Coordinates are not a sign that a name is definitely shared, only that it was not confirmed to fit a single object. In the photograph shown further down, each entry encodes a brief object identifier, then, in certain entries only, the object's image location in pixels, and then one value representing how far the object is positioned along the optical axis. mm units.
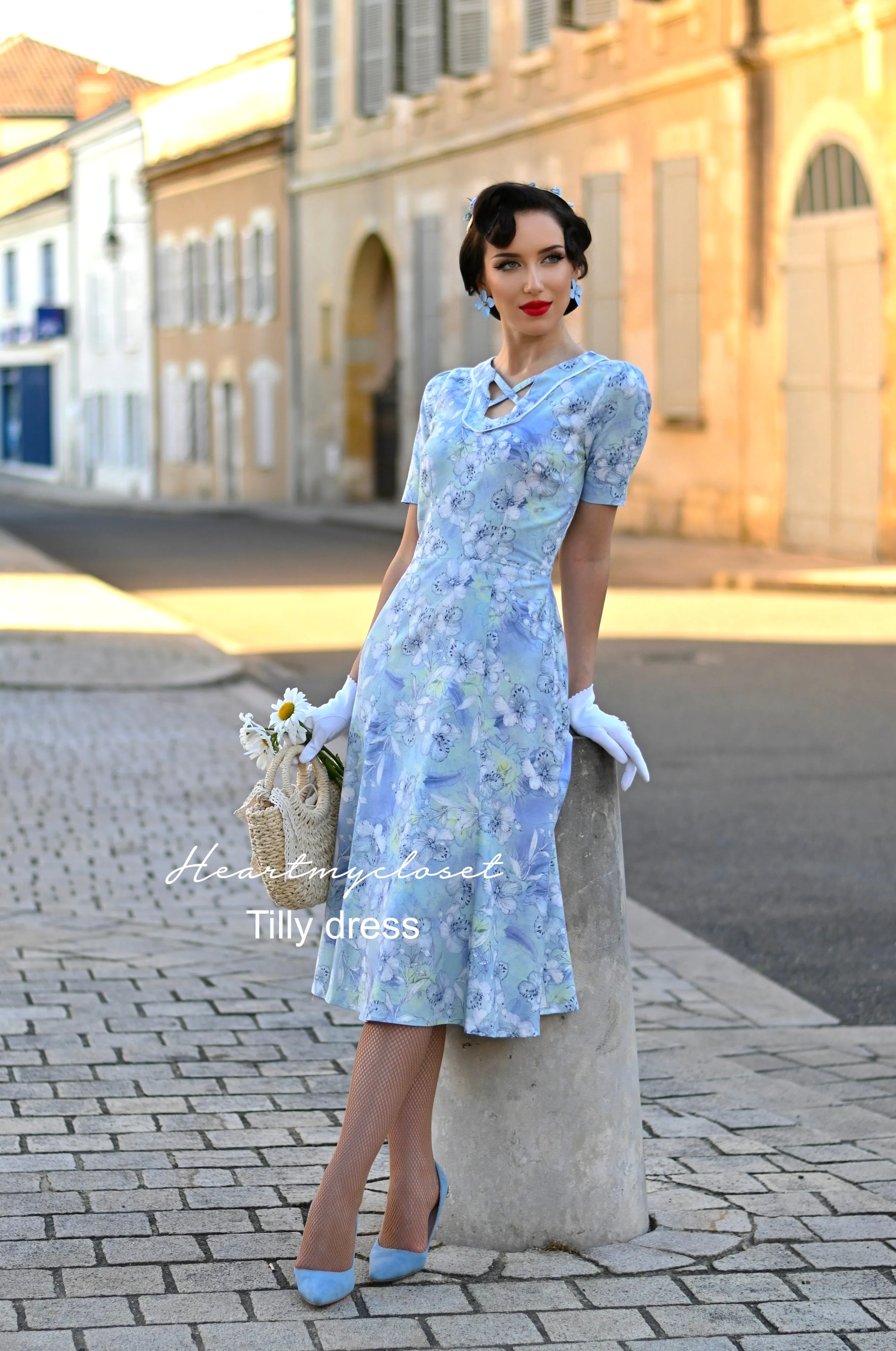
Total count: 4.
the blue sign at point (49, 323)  54312
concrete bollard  3514
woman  3363
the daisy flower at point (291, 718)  3531
